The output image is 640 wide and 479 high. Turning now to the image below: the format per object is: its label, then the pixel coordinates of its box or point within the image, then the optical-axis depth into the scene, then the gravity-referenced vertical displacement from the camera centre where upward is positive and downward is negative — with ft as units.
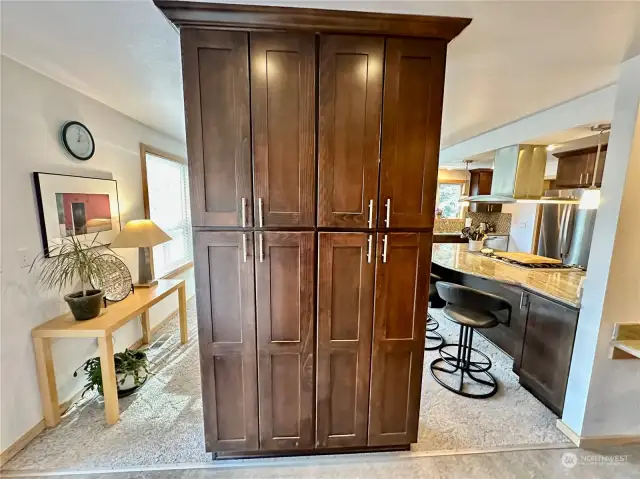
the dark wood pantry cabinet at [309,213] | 4.54 -0.17
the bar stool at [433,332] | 10.49 -5.00
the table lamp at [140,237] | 8.07 -1.05
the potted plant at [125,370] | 7.17 -4.40
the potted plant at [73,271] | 6.37 -1.62
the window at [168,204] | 10.92 -0.13
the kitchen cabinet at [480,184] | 19.08 +1.44
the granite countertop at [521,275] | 7.22 -2.13
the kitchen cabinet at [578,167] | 10.33 +1.53
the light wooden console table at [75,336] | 6.11 -3.18
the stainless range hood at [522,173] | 9.71 +1.14
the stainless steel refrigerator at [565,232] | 12.59 -1.20
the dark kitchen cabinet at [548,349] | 6.75 -3.61
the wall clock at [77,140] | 6.80 +1.47
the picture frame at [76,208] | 6.25 -0.21
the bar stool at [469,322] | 7.45 -3.08
